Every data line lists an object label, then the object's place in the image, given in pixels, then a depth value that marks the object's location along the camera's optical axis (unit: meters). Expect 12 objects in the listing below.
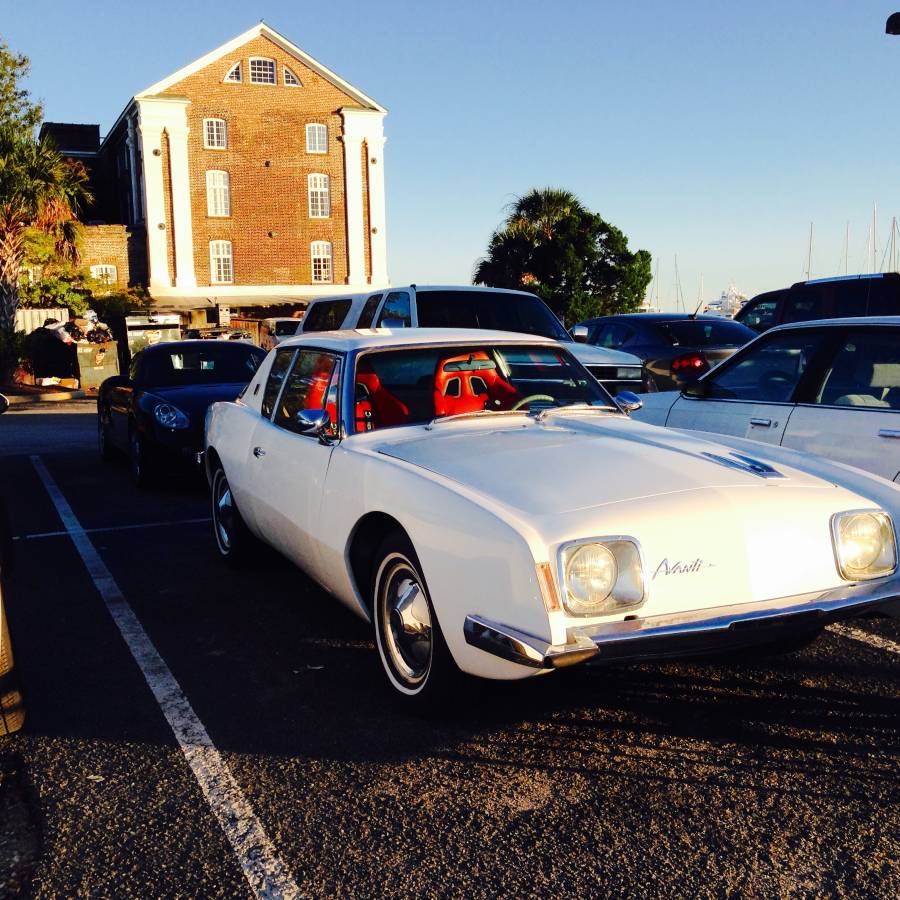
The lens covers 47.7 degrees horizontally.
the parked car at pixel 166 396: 9.63
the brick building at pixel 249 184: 42.06
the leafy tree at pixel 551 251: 43.69
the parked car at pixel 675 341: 11.89
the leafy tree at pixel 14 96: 32.53
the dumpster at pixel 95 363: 23.36
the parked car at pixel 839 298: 11.53
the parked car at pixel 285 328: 17.20
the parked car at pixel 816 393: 5.48
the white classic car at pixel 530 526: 3.31
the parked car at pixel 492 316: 10.64
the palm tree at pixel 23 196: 27.80
